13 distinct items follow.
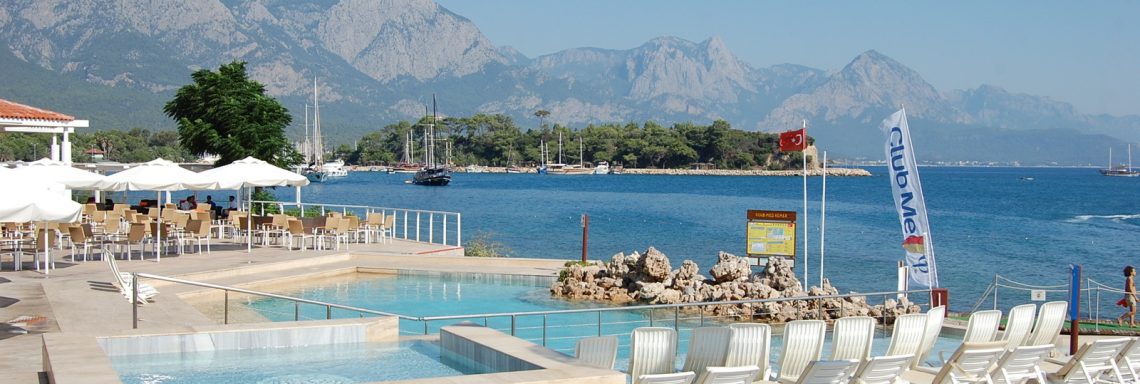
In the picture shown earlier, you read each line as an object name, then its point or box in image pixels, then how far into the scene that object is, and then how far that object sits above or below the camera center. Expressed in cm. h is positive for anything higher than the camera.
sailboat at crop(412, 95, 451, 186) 11756 +38
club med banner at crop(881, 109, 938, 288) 1552 -36
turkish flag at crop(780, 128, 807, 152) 2012 +73
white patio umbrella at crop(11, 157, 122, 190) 1975 +2
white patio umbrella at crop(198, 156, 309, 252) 1948 +7
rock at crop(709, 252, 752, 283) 1847 -160
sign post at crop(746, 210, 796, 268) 1912 -101
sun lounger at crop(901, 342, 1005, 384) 925 -163
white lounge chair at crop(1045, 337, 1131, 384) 983 -172
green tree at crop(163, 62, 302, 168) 3291 +195
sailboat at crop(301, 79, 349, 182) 13173 +121
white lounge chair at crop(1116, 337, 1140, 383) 1016 -177
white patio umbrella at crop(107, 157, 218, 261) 1958 +1
